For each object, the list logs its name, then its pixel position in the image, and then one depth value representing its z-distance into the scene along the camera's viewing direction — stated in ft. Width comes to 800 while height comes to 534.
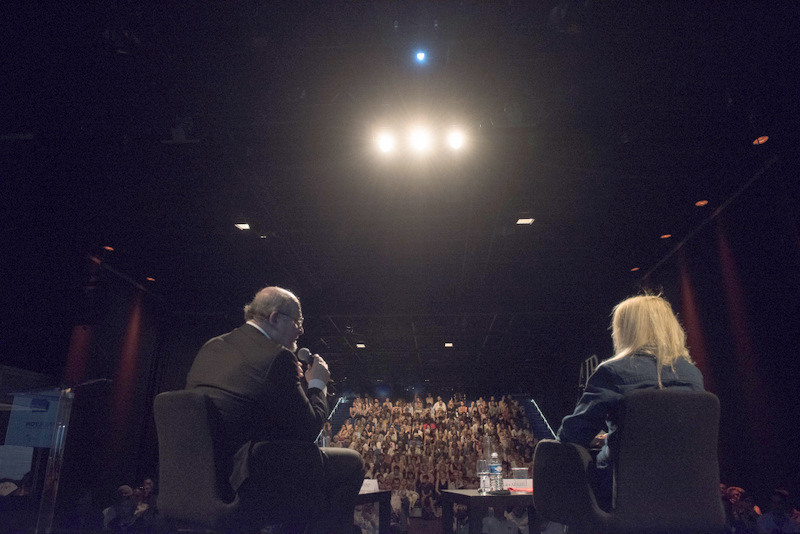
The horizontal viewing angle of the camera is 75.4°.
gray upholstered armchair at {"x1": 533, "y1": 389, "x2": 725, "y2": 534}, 4.73
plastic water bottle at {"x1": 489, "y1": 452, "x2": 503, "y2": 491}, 8.75
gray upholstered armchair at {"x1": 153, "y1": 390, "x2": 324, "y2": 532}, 4.64
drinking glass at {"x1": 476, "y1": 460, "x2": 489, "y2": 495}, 8.85
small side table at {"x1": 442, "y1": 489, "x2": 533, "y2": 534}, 7.61
